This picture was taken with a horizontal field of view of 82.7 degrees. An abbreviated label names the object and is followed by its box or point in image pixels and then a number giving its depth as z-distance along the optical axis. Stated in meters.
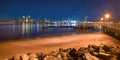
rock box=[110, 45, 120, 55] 4.19
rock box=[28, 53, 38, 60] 3.77
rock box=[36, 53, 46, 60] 4.06
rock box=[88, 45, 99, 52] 4.56
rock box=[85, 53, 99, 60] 3.56
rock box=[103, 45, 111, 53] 4.51
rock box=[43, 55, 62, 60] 3.81
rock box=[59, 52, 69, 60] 3.98
